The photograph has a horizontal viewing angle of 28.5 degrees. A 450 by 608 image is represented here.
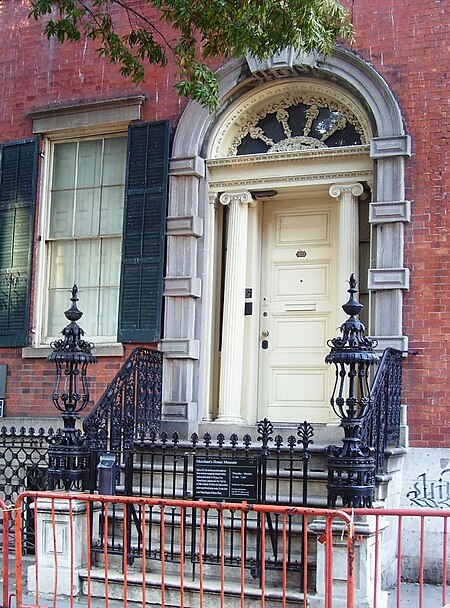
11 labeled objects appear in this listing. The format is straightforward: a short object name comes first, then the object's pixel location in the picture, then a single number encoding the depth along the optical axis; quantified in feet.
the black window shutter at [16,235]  36.42
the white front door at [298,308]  33.32
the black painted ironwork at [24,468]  30.71
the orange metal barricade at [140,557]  20.12
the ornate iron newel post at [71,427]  26.91
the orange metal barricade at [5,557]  21.93
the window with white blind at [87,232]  35.86
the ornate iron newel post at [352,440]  22.89
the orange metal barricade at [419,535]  19.49
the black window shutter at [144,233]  33.81
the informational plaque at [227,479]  24.70
